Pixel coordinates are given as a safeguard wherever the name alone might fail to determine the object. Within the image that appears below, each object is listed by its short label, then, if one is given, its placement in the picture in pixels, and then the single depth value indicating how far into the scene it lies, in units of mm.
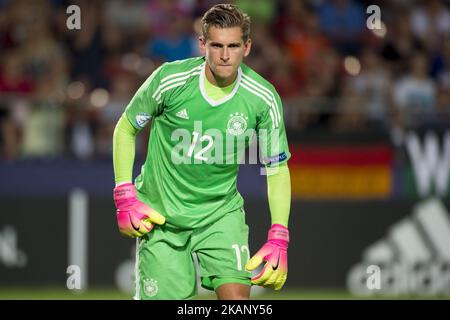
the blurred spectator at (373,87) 12398
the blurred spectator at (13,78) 12398
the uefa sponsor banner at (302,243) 11977
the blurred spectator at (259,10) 13570
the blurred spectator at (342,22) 13859
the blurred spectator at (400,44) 13539
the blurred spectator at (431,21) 14172
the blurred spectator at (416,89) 12591
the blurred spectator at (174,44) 12742
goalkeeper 6711
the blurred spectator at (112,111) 12141
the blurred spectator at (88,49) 12711
